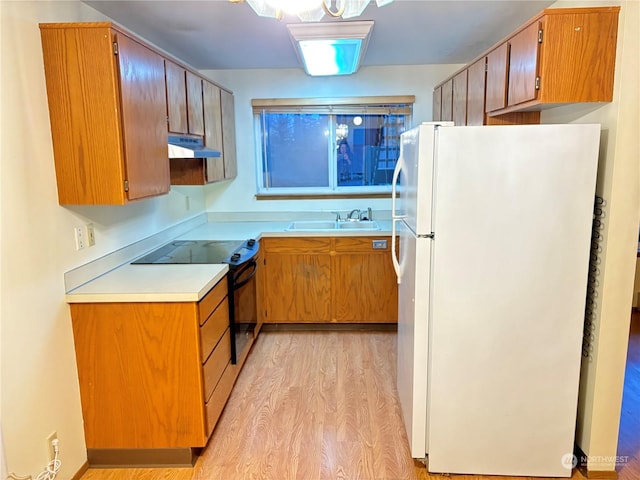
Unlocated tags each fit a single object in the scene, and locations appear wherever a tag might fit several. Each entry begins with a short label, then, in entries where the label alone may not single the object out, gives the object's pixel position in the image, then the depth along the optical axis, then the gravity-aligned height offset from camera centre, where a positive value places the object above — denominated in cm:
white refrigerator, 189 -53
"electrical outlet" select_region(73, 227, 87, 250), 215 -31
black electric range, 270 -55
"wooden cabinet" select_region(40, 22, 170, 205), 188 +26
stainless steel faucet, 414 -41
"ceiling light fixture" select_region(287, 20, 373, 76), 257 +77
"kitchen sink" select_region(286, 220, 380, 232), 403 -50
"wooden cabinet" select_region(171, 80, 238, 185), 321 +21
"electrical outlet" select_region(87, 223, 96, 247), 225 -31
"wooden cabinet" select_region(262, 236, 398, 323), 370 -90
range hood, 257 +14
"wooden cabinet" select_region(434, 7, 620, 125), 186 +46
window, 417 +24
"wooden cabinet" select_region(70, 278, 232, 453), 208 -93
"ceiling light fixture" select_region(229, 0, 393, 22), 155 +57
